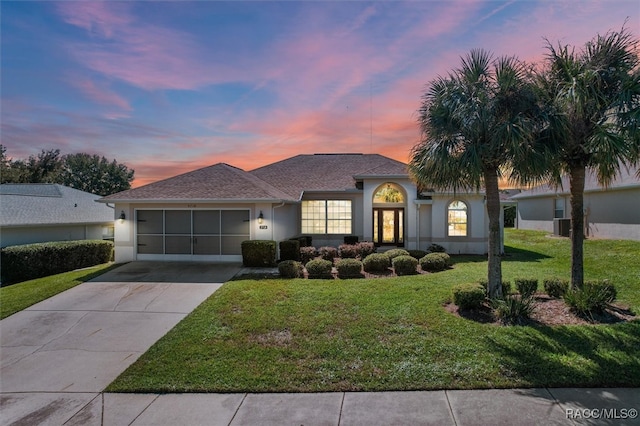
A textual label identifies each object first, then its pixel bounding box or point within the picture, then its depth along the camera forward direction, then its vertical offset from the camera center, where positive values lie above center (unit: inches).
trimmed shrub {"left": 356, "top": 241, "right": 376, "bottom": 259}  562.6 -57.0
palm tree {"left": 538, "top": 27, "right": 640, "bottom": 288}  268.4 +96.2
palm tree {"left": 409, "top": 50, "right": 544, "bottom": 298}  280.5 +82.4
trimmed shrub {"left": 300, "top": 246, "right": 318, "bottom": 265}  552.1 -63.4
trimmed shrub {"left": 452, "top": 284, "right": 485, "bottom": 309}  282.7 -71.3
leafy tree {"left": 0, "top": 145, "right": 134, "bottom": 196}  1606.8 +272.0
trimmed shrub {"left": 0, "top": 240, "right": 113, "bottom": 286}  526.0 -70.4
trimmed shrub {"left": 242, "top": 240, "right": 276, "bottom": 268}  509.0 -57.5
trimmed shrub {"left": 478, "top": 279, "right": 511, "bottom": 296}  312.7 -70.2
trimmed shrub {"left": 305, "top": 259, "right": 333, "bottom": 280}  447.2 -72.4
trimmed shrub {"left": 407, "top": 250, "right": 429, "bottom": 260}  569.9 -65.5
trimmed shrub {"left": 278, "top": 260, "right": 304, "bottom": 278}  441.4 -72.2
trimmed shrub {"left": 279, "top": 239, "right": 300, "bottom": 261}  550.3 -55.4
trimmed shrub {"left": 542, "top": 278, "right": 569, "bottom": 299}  319.3 -71.4
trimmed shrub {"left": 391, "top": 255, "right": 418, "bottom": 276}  455.2 -68.3
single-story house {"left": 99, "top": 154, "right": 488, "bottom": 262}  550.9 +13.8
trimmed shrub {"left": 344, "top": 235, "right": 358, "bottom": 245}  652.2 -45.6
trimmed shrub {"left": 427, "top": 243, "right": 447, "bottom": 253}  624.1 -62.0
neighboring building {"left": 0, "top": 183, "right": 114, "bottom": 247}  617.6 +8.0
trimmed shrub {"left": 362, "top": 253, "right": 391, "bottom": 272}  472.7 -67.7
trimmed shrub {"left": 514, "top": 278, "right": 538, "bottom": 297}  317.9 -70.1
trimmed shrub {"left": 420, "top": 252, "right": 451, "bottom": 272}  474.9 -68.0
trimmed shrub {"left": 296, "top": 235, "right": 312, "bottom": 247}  635.8 -45.3
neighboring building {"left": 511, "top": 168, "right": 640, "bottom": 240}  634.2 +20.1
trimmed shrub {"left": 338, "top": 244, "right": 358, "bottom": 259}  560.7 -60.4
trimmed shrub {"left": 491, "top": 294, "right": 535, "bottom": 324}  264.4 -78.7
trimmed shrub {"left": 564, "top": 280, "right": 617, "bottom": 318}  271.7 -71.3
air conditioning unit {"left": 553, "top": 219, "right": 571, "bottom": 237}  813.9 -25.1
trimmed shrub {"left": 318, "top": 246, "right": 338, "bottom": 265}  559.2 -62.2
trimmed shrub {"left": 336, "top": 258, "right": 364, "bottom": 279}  451.2 -72.8
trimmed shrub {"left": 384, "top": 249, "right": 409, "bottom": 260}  506.2 -57.6
